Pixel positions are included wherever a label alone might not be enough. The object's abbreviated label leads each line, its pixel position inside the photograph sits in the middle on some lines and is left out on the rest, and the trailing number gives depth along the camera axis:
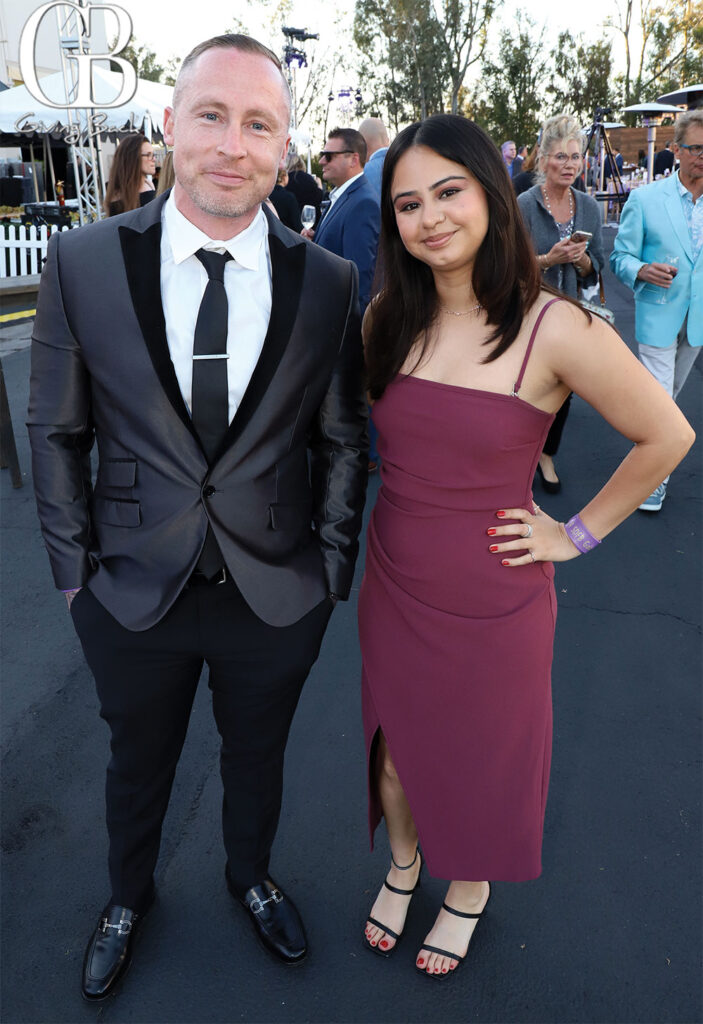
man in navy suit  5.14
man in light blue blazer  4.57
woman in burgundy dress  1.88
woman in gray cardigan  4.71
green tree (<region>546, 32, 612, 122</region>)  39.97
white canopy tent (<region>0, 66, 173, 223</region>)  14.96
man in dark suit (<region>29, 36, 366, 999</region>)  1.75
